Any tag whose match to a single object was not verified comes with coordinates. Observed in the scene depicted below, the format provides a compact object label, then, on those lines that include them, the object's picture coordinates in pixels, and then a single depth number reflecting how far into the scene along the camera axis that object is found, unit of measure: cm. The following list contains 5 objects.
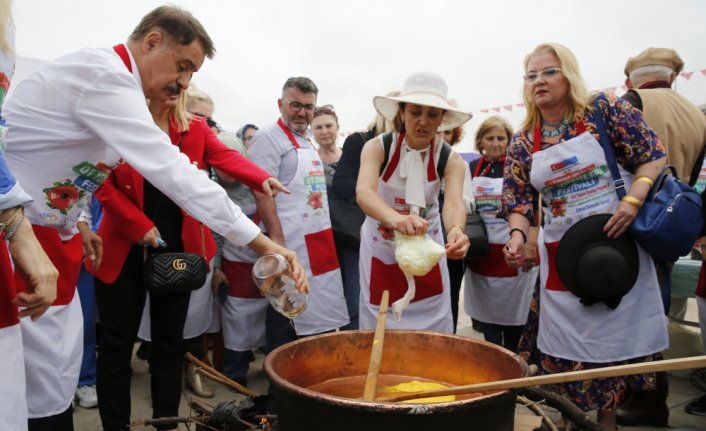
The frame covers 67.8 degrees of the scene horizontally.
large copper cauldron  122
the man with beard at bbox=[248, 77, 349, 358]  372
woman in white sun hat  278
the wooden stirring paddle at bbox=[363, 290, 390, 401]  152
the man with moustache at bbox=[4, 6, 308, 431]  172
